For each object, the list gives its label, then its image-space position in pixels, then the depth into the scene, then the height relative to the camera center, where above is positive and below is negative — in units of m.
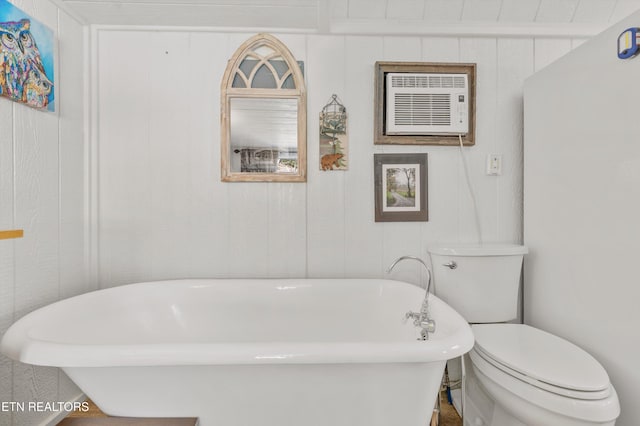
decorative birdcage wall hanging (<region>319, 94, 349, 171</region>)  1.72 +0.37
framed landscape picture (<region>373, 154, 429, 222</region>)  1.74 +0.11
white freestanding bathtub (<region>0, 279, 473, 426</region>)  0.82 -0.47
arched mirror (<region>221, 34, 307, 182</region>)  1.69 +0.47
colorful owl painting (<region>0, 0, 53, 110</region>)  1.19 +0.56
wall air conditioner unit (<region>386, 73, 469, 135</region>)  1.71 +0.54
